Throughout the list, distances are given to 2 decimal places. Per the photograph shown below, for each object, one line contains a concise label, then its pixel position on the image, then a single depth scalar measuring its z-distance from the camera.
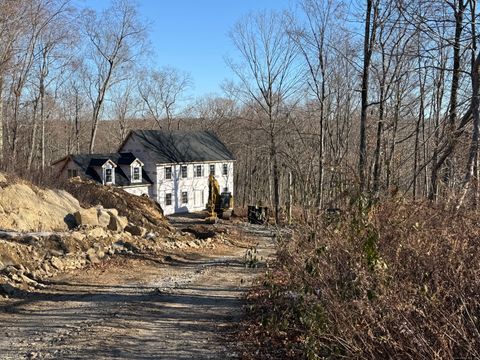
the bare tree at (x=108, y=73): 43.41
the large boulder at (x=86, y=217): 17.66
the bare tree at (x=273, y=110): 36.88
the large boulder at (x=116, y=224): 18.64
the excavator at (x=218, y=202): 36.81
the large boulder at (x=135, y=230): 19.62
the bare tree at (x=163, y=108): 60.12
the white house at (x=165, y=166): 37.28
